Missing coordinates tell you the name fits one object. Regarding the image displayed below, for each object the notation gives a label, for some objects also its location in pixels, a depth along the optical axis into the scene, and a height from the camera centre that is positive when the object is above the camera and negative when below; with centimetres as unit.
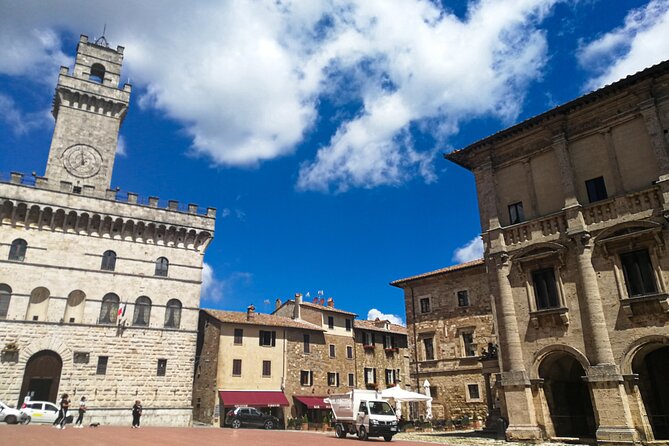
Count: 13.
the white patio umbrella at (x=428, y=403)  3072 -33
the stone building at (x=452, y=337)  3083 +399
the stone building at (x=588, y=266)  1631 +473
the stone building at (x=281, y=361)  3744 +331
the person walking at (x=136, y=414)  2652 -56
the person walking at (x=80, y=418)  2478 -68
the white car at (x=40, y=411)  2573 -26
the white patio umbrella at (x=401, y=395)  2620 +18
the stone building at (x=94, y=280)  3064 +838
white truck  2041 -71
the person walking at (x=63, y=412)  2201 -32
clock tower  3578 +2163
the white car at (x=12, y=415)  2478 -46
